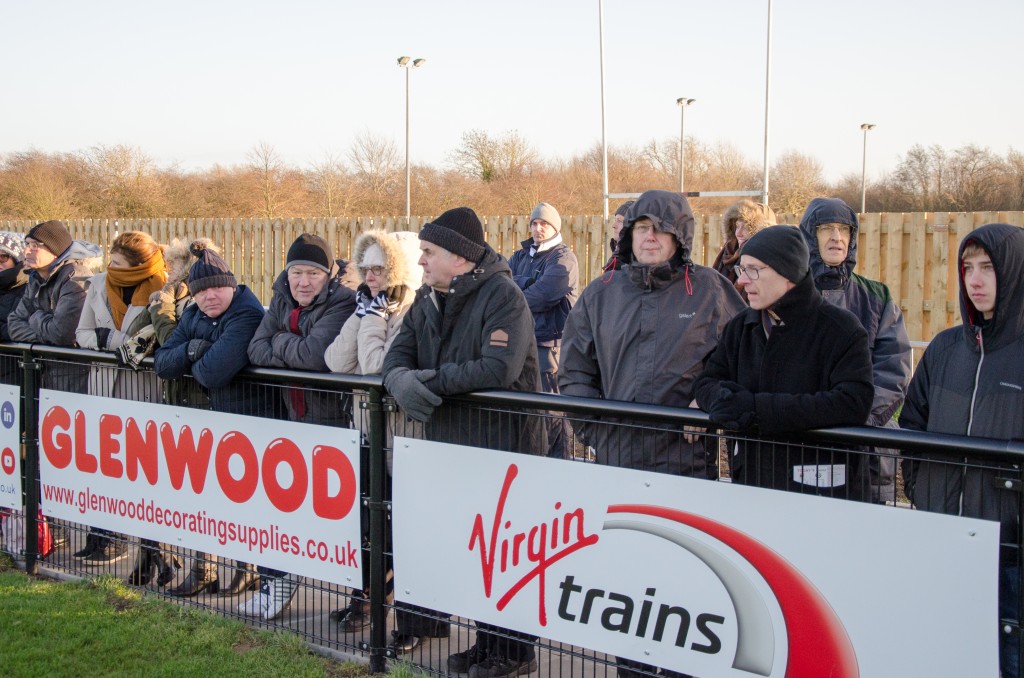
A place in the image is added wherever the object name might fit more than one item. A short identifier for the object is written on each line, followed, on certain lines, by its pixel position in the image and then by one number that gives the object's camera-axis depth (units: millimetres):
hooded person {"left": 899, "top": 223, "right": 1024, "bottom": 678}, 3016
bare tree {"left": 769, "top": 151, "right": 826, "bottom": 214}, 48812
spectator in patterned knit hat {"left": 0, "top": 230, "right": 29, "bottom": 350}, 7113
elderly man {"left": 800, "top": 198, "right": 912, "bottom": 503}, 4363
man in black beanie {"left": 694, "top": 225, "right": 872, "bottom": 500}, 3213
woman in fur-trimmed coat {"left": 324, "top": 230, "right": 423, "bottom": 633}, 4809
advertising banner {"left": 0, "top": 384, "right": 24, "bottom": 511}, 5957
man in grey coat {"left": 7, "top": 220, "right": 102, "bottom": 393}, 6438
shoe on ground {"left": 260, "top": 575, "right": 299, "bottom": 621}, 4887
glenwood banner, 4516
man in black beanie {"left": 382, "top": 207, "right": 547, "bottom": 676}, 4047
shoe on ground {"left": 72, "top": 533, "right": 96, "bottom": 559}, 5730
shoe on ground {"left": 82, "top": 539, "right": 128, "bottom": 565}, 5715
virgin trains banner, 2916
